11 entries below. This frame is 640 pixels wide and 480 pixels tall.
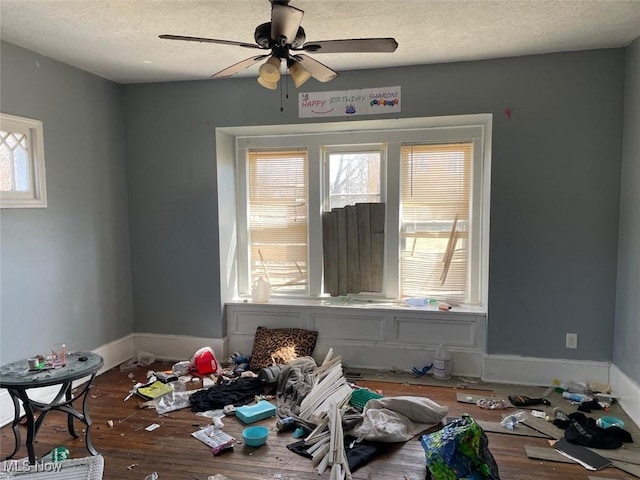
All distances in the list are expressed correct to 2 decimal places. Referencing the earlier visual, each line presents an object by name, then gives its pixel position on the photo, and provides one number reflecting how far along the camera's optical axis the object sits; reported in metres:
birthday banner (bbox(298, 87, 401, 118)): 3.59
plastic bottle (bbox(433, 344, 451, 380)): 3.63
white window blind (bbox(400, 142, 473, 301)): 3.88
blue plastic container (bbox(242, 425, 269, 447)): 2.64
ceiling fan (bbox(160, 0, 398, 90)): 1.97
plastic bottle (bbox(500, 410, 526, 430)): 2.84
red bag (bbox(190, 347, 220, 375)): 3.78
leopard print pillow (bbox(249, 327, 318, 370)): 3.81
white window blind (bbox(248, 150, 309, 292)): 4.22
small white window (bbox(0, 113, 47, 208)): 2.98
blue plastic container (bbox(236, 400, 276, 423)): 2.95
